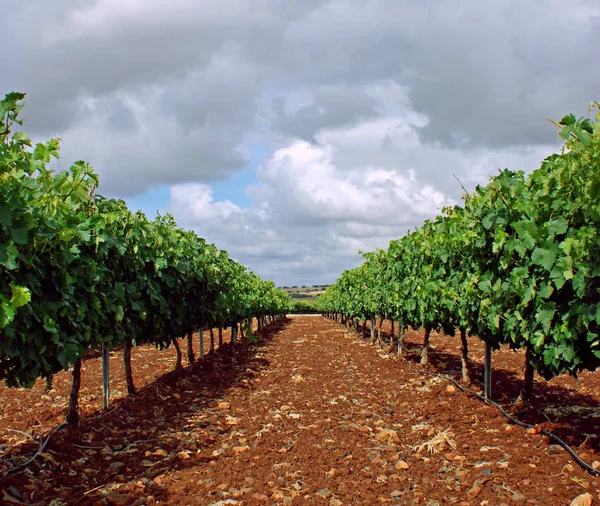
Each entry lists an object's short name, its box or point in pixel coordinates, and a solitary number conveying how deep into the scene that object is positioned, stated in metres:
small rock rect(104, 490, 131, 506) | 5.57
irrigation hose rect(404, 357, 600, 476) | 5.98
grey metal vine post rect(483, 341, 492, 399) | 9.62
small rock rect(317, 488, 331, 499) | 5.66
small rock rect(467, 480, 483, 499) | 5.57
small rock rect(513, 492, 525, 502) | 5.34
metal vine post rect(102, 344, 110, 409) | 9.56
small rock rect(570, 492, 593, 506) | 5.02
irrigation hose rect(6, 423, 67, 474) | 6.32
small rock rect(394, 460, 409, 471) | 6.46
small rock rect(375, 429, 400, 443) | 7.72
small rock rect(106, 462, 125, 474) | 6.56
